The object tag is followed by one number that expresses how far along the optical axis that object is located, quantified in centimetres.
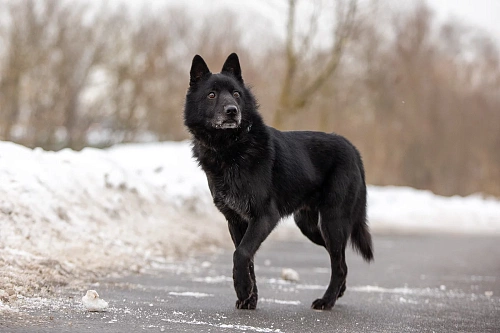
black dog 1232
